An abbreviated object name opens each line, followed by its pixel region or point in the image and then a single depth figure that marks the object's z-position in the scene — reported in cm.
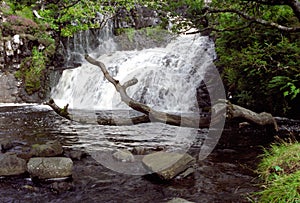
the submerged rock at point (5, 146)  711
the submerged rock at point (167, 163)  524
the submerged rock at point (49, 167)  521
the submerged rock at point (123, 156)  631
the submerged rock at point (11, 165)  538
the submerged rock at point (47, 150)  624
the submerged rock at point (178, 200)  392
